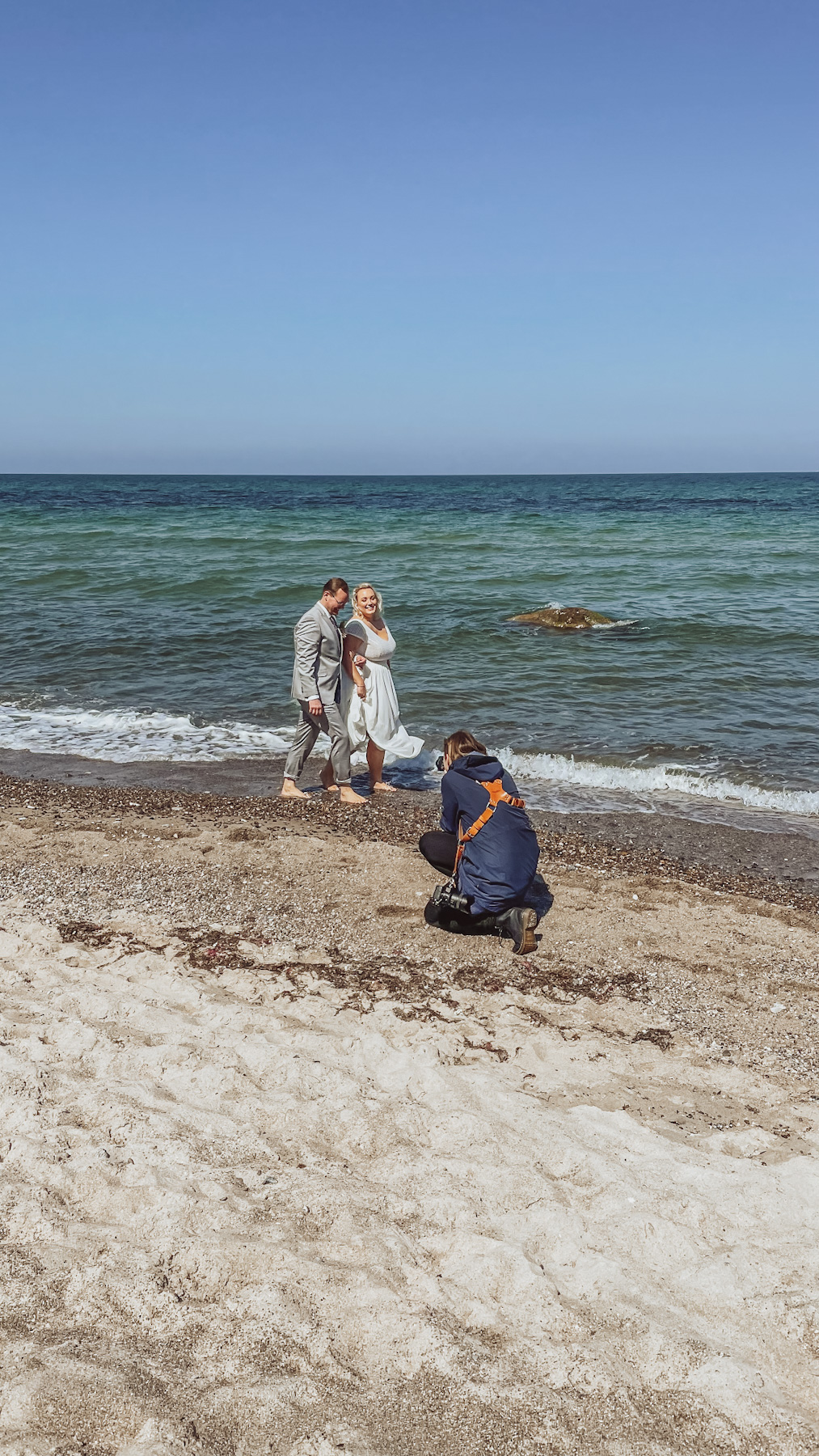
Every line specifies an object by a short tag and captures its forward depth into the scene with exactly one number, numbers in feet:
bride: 27.27
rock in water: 55.57
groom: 26.45
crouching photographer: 18.29
